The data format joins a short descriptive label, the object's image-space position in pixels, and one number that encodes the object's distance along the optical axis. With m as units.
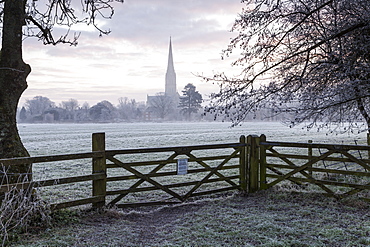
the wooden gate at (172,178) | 6.46
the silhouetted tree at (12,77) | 5.65
